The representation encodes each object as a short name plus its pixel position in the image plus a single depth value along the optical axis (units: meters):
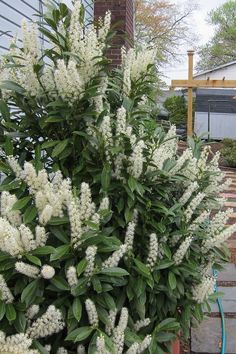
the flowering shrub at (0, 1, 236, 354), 1.76
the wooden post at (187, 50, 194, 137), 11.57
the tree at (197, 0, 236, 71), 36.10
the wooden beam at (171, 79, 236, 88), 11.88
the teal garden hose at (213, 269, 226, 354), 2.95
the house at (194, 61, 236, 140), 18.36
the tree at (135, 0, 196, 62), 26.21
